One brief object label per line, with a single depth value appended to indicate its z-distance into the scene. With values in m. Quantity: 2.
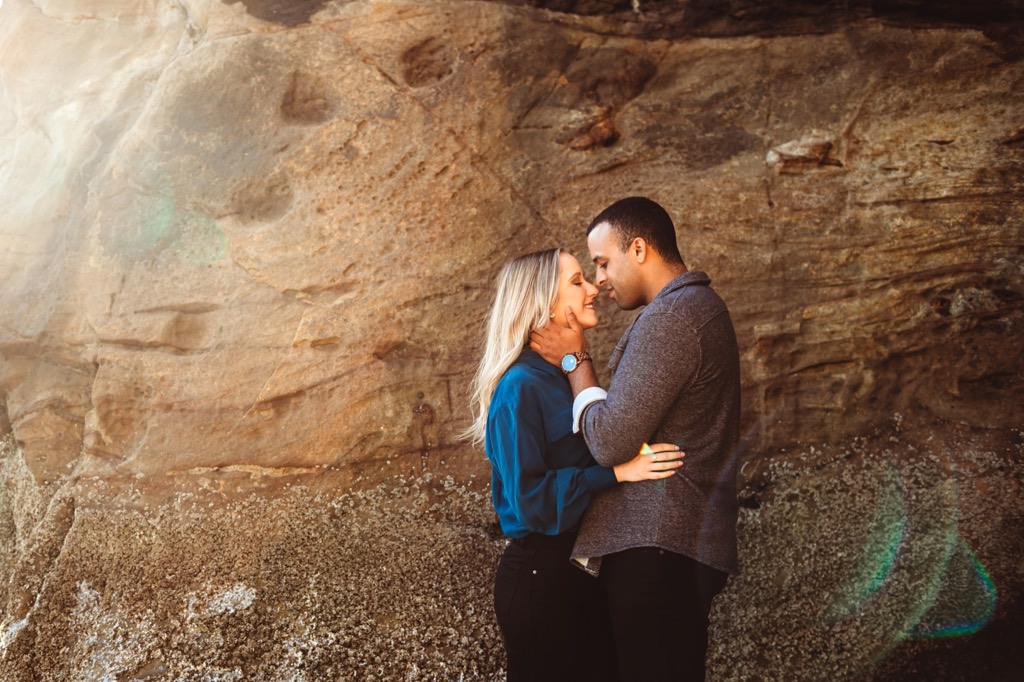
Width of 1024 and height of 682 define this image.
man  2.71
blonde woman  2.84
